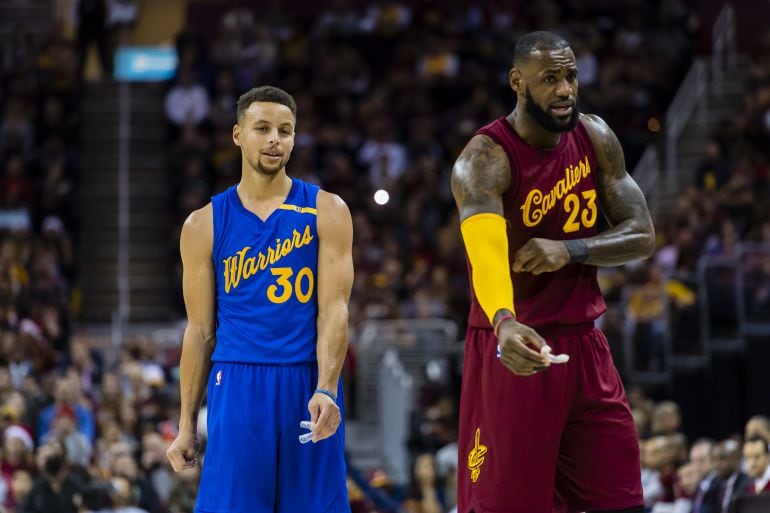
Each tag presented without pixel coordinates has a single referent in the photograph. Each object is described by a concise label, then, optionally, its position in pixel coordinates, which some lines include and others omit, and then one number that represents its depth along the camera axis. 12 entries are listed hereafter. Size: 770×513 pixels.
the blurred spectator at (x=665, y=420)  14.22
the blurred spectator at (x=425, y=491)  15.12
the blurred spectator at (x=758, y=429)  11.87
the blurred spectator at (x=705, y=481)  11.95
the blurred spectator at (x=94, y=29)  24.70
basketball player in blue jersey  6.91
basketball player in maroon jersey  6.92
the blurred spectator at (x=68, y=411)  15.80
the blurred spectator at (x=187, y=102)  23.06
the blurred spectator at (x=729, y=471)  11.68
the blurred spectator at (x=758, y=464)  11.66
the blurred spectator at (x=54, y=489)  13.11
